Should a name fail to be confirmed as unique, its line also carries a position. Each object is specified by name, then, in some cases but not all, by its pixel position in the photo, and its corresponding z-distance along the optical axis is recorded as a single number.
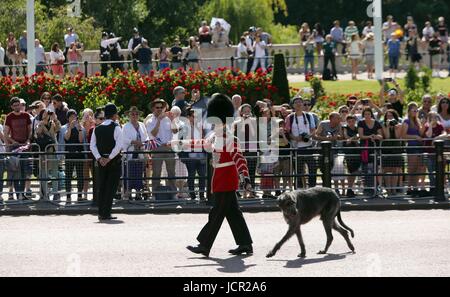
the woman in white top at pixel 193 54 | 36.22
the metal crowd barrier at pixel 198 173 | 21.30
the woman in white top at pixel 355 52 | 39.78
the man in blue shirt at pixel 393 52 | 40.19
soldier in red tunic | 16.03
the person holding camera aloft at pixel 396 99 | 24.11
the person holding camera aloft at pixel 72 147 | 21.41
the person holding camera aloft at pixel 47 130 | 21.85
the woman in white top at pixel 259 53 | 36.19
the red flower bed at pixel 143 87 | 30.66
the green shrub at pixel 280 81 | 30.64
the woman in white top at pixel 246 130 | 21.61
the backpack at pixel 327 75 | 39.50
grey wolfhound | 15.72
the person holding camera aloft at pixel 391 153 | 21.45
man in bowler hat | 19.69
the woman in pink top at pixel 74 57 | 35.84
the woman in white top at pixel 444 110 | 22.72
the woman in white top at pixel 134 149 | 21.34
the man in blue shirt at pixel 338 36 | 41.88
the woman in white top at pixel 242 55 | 36.53
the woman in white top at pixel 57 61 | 34.62
